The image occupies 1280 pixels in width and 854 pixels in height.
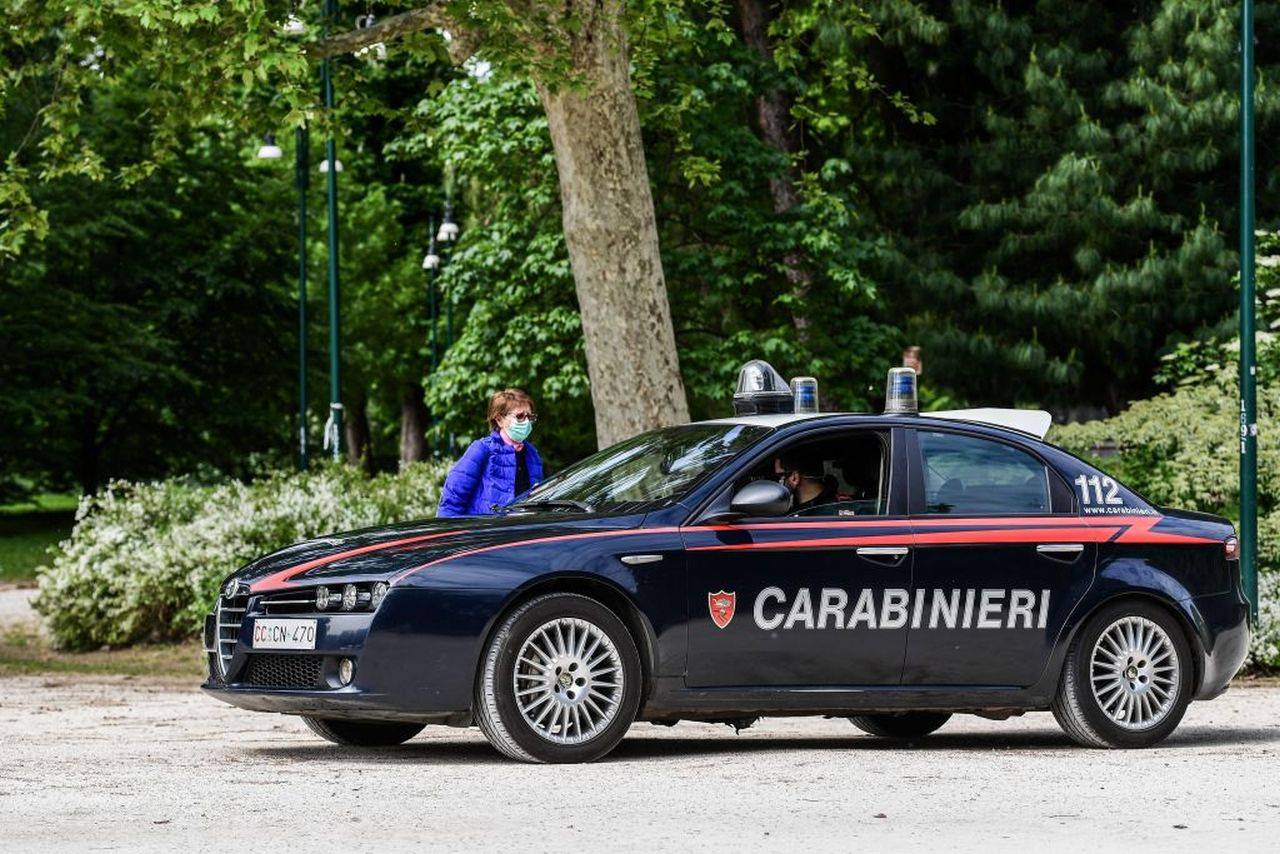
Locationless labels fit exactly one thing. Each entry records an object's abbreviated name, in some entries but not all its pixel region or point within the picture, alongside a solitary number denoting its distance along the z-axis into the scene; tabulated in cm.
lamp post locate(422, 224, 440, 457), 4338
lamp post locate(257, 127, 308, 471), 3378
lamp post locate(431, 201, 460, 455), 3989
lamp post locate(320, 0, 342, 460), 2449
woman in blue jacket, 1207
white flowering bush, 1822
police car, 910
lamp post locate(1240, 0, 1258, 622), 1694
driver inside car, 1002
